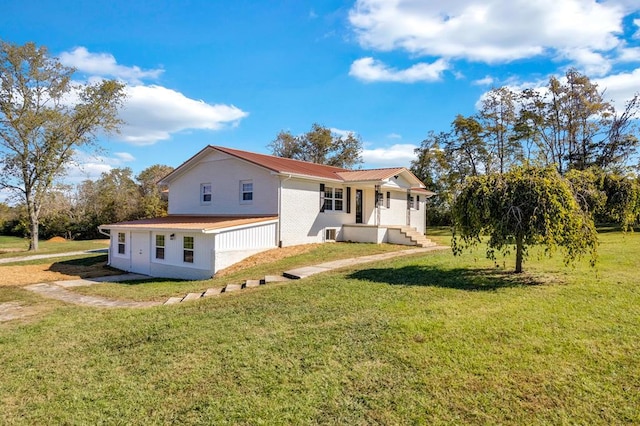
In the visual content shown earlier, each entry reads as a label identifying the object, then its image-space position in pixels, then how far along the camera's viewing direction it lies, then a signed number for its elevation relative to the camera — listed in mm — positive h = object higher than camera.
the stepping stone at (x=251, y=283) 10553 -1800
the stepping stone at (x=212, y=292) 10224 -1995
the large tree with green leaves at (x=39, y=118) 23719 +6597
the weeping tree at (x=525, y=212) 7945 +169
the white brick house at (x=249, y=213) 14633 +340
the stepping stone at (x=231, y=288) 10470 -1913
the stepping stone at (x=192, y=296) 9989 -2080
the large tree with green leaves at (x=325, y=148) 44344 +8504
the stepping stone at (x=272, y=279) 10697 -1694
